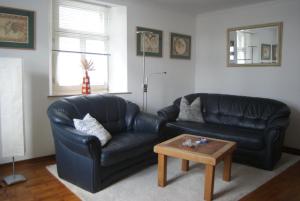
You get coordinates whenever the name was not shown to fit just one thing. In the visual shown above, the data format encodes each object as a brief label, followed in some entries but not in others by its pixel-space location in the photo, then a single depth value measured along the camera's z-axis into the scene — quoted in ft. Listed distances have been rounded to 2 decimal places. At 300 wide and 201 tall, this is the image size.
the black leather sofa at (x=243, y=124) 11.07
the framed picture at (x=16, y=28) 10.62
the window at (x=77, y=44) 13.05
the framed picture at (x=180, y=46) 16.78
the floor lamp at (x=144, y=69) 14.33
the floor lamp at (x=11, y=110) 9.24
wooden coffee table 8.39
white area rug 8.70
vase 13.07
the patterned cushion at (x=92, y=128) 9.66
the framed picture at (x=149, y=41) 14.84
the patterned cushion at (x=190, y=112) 14.43
